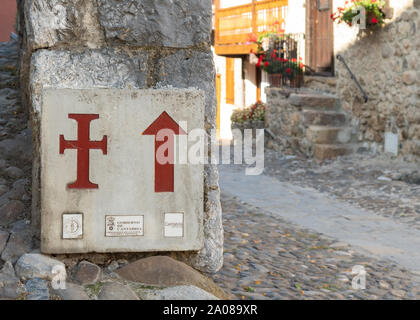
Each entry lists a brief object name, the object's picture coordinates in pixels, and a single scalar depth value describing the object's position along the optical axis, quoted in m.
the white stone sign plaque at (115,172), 2.50
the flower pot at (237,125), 13.61
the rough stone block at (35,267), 2.38
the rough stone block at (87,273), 2.46
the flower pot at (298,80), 11.62
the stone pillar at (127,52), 2.65
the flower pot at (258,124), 12.65
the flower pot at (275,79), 11.91
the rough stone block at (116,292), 2.32
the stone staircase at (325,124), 9.59
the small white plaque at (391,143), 8.70
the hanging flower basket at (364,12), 8.81
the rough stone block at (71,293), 2.27
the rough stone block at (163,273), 2.48
